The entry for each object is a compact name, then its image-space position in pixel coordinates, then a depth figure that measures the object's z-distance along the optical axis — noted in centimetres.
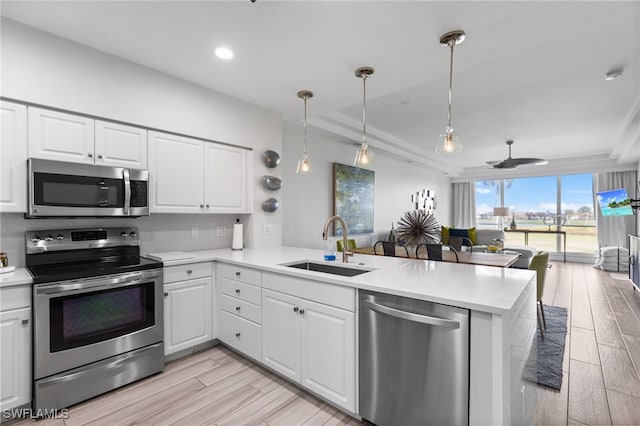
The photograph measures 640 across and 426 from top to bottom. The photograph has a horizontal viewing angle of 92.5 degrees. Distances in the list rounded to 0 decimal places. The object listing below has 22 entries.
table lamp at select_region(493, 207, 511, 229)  852
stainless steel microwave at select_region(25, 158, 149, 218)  206
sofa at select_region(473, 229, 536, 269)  627
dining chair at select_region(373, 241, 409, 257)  377
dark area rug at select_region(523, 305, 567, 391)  227
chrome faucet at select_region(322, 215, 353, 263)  243
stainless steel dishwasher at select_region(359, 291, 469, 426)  143
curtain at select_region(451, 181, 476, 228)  966
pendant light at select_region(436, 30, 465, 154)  210
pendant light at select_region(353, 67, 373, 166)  255
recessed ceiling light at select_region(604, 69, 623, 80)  301
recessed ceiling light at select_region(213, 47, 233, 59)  236
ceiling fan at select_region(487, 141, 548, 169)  518
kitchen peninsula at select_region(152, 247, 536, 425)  134
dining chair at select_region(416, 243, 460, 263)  339
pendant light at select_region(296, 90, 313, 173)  297
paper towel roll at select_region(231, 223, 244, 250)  332
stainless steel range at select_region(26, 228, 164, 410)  190
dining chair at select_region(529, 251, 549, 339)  289
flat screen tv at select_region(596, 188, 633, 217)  612
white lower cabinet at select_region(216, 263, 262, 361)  242
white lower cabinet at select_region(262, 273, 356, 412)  184
